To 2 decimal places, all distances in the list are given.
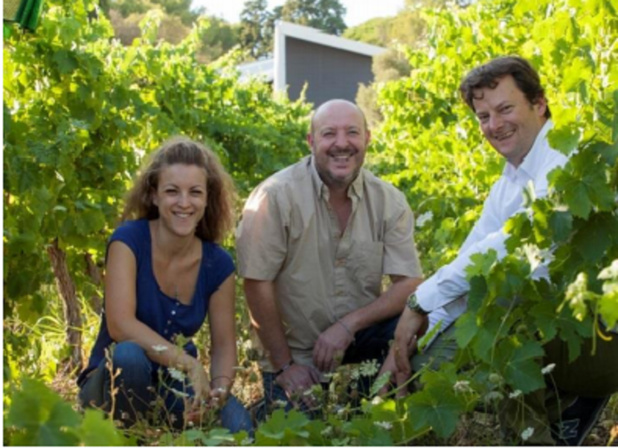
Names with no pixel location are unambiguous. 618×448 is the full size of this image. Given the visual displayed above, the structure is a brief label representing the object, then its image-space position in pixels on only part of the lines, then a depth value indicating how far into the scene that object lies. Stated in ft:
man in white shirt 12.67
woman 12.86
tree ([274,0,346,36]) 133.18
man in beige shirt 15.30
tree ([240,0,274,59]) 143.95
